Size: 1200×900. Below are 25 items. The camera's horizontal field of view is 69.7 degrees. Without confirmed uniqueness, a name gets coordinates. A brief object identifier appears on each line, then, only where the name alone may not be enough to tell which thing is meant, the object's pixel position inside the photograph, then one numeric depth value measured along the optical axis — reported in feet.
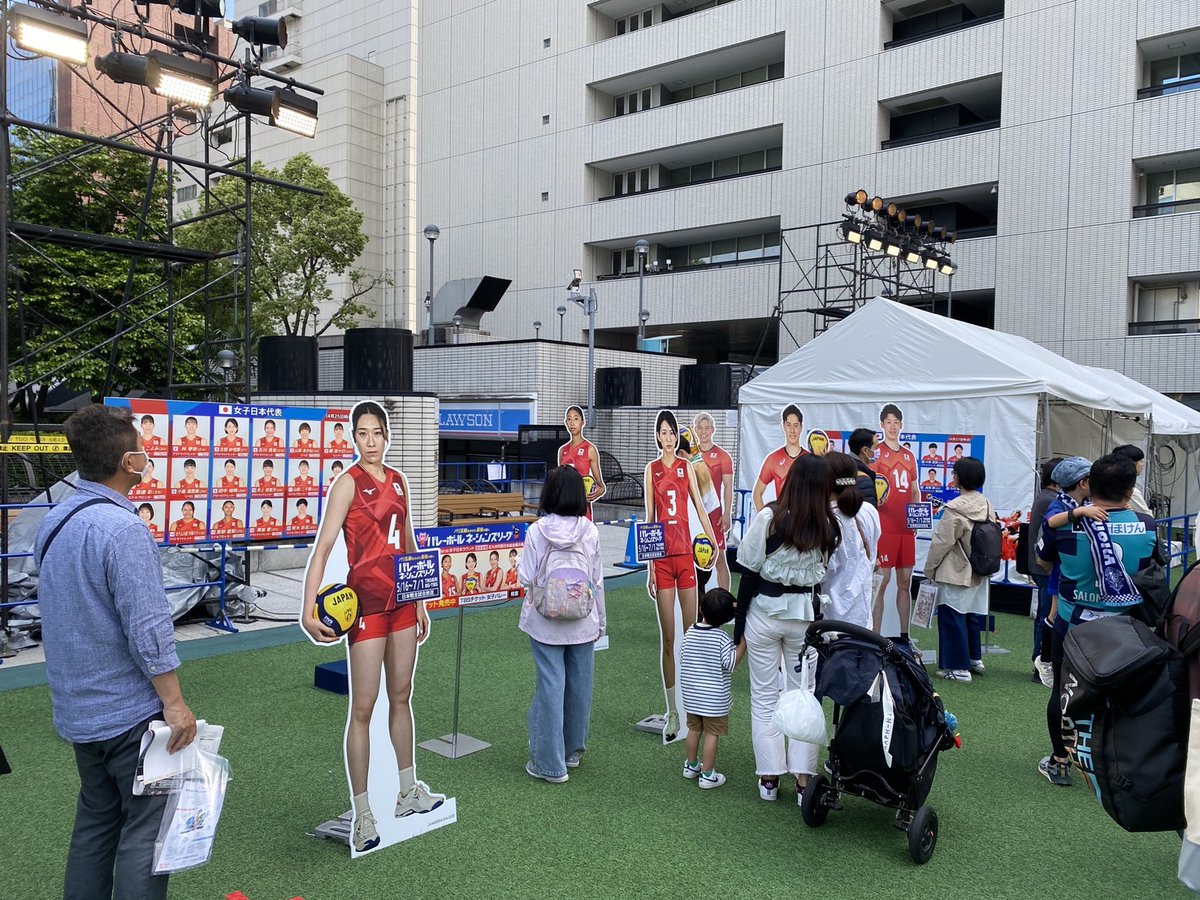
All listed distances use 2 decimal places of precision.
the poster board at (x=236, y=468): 25.29
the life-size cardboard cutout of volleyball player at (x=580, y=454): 29.14
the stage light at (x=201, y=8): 29.14
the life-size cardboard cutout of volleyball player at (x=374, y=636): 12.70
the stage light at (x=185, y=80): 28.78
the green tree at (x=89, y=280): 65.10
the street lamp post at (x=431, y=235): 78.84
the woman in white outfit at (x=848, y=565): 15.42
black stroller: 12.46
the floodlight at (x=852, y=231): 54.34
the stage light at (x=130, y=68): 28.04
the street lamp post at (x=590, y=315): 62.39
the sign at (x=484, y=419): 69.72
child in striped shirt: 14.56
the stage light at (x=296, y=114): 31.83
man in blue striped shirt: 8.64
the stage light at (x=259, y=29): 30.14
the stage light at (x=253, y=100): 30.68
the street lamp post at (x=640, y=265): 75.92
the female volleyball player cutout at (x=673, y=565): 18.98
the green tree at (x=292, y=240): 86.74
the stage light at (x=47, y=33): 24.86
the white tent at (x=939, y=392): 31.58
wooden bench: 42.24
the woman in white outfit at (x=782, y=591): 14.12
